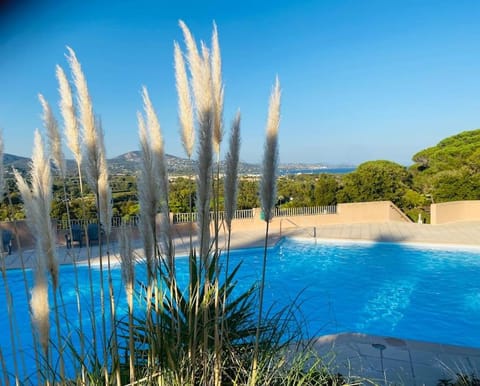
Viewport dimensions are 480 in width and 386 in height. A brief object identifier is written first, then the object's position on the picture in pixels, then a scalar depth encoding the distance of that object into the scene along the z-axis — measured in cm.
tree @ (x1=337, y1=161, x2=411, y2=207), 1469
